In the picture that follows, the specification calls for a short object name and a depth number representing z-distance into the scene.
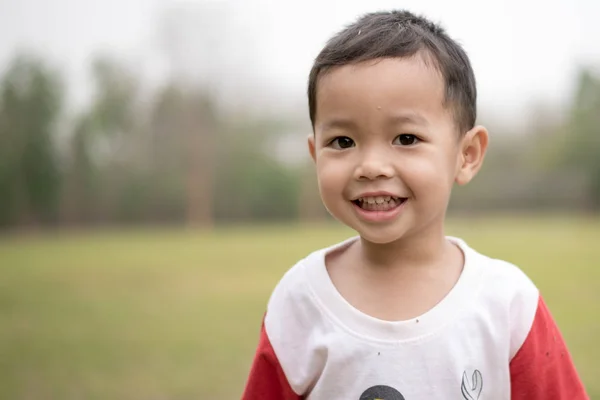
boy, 1.03
